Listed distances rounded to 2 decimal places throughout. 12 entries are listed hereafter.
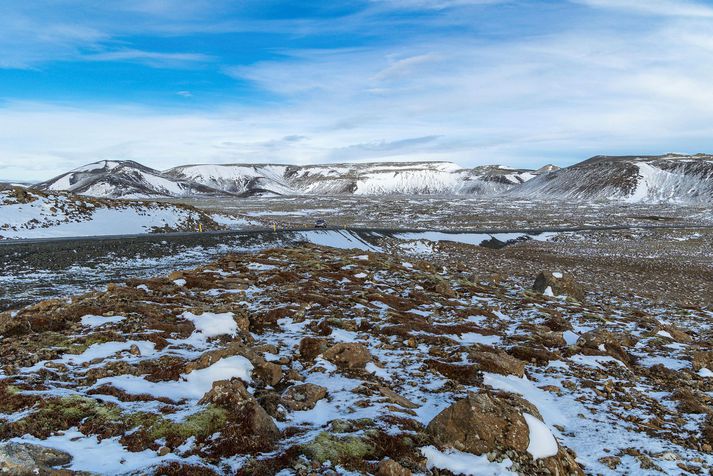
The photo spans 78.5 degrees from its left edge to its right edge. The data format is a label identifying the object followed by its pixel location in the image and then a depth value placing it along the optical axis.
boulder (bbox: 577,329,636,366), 12.08
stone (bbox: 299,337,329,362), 10.69
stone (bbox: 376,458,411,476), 5.82
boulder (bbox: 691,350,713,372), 11.43
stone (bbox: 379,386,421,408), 8.26
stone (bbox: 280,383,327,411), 8.03
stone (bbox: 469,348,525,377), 9.97
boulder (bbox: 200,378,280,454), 6.53
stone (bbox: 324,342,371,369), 10.15
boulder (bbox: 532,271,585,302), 22.62
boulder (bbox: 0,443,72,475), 5.20
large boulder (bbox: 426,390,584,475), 6.40
